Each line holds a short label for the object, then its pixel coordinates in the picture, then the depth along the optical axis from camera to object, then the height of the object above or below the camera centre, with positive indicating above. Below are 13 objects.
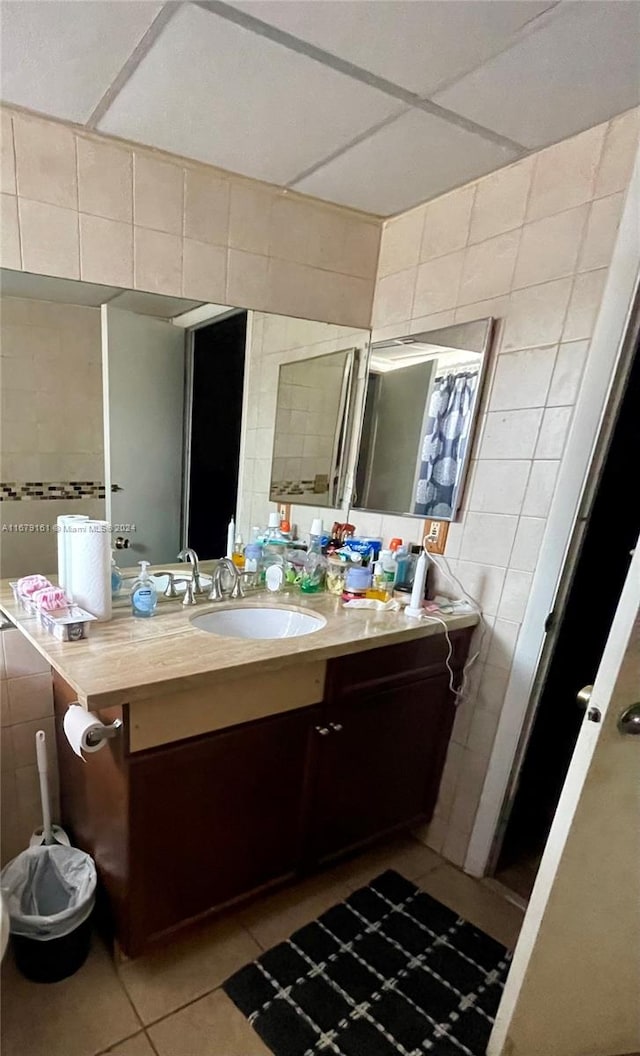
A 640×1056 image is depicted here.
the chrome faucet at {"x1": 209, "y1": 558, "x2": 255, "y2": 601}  1.55 -0.49
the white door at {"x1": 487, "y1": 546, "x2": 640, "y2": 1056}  0.85 -0.87
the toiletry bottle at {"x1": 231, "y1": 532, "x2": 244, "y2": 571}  1.68 -0.45
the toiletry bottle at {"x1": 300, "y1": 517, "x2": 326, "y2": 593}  1.67 -0.46
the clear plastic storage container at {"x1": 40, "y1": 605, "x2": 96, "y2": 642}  1.12 -0.50
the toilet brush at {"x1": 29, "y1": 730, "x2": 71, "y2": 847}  1.26 -1.12
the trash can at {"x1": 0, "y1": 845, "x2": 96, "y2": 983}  1.13 -1.22
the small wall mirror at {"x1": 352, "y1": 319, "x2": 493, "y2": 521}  1.53 +0.08
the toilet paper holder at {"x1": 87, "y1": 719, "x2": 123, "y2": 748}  0.97 -0.64
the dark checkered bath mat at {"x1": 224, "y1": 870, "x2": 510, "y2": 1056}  1.12 -1.36
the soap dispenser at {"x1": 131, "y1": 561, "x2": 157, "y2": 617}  1.31 -0.50
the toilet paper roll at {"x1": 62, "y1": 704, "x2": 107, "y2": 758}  0.96 -0.64
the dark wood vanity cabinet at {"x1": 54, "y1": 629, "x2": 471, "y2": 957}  1.09 -0.94
